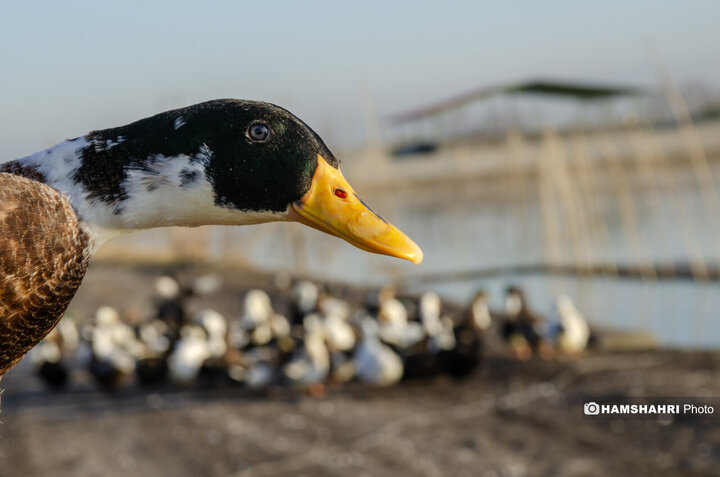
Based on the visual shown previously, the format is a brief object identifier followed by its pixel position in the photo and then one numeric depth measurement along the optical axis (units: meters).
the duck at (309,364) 7.98
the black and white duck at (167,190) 1.58
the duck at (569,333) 8.96
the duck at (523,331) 9.05
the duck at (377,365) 8.02
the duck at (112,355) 8.25
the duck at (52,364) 8.50
